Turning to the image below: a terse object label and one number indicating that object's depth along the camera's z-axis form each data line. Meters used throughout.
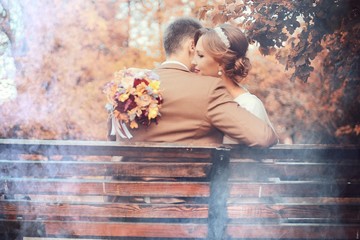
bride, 2.98
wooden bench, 2.40
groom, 2.47
